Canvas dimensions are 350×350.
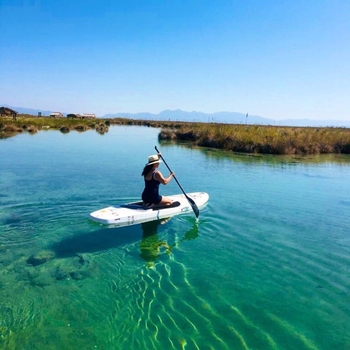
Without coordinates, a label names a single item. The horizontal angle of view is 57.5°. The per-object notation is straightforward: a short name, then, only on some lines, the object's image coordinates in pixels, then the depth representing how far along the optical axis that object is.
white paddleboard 7.62
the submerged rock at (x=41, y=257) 6.31
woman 8.16
